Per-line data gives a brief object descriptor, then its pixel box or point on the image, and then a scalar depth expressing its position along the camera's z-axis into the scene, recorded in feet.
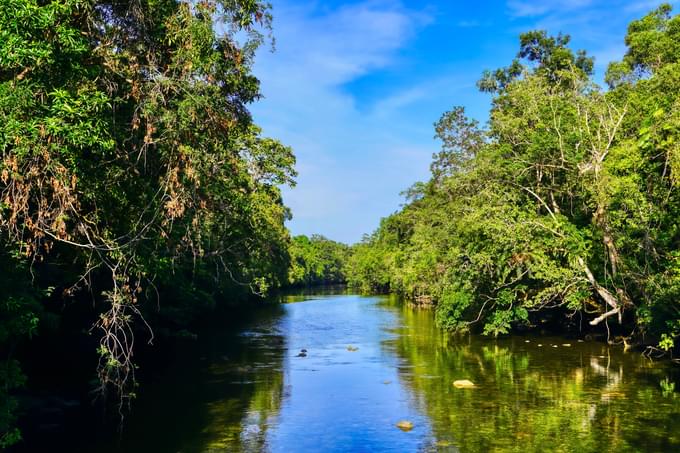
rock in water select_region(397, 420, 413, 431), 54.29
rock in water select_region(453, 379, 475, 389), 72.01
